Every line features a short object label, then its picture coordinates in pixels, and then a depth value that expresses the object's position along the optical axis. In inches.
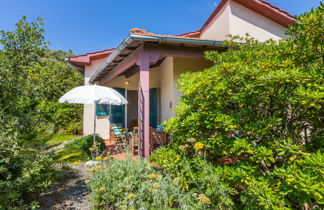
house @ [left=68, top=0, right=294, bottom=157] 188.7
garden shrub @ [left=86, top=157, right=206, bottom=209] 102.4
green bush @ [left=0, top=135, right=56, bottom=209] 100.6
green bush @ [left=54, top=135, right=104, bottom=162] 247.2
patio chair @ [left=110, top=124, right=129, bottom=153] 312.6
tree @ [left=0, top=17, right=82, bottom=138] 137.3
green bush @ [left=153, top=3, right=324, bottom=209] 70.9
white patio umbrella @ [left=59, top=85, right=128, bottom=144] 208.5
